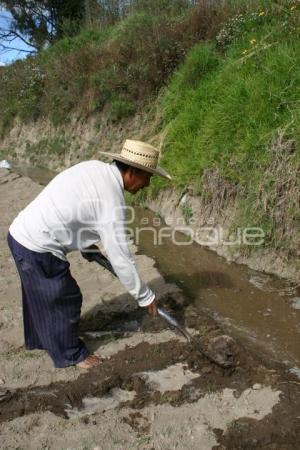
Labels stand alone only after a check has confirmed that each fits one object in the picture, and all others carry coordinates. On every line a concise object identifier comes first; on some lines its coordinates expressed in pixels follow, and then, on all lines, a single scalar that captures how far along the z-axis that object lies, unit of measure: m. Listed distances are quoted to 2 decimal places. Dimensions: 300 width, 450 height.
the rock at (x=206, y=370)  3.08
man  2.76
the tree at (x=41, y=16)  19.00
